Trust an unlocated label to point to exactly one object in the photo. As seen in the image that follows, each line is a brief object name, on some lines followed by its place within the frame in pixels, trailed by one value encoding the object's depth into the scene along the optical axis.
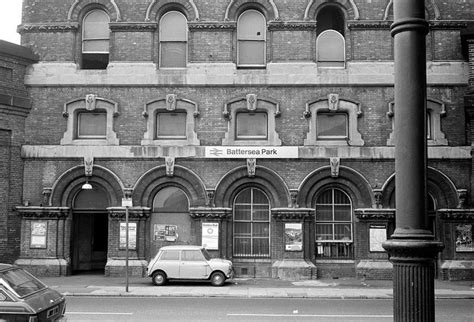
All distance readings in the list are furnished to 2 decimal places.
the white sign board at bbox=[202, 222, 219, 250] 21.84
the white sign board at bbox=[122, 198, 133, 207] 19.24
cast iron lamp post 4.05
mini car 19.55
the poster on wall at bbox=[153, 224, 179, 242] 22.34
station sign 22.17
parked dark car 8.09
